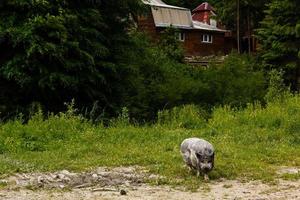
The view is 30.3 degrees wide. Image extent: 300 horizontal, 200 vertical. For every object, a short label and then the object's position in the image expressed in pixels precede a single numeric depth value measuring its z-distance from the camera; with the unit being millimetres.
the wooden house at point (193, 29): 46844
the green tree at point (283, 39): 28109
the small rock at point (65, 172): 8676
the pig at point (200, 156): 8258
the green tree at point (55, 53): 15242
